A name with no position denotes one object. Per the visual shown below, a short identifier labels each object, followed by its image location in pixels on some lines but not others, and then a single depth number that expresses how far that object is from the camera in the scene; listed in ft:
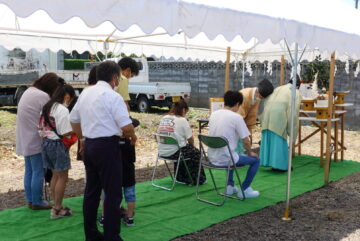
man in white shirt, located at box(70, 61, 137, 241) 8.87
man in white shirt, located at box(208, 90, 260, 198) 13.25
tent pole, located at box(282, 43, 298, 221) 11.96
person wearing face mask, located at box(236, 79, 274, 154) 17.83
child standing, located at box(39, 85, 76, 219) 11.29
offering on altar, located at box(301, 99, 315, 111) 19.58
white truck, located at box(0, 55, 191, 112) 39.37
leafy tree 34.58
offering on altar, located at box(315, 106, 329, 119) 18.68
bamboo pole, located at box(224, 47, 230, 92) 19.37
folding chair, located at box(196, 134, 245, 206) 12.91
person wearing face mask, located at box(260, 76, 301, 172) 18.20
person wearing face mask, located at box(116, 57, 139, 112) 11.53
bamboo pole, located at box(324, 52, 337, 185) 15.80
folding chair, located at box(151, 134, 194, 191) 14.69
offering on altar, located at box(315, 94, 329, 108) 18.90
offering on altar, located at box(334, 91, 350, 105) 20.30
